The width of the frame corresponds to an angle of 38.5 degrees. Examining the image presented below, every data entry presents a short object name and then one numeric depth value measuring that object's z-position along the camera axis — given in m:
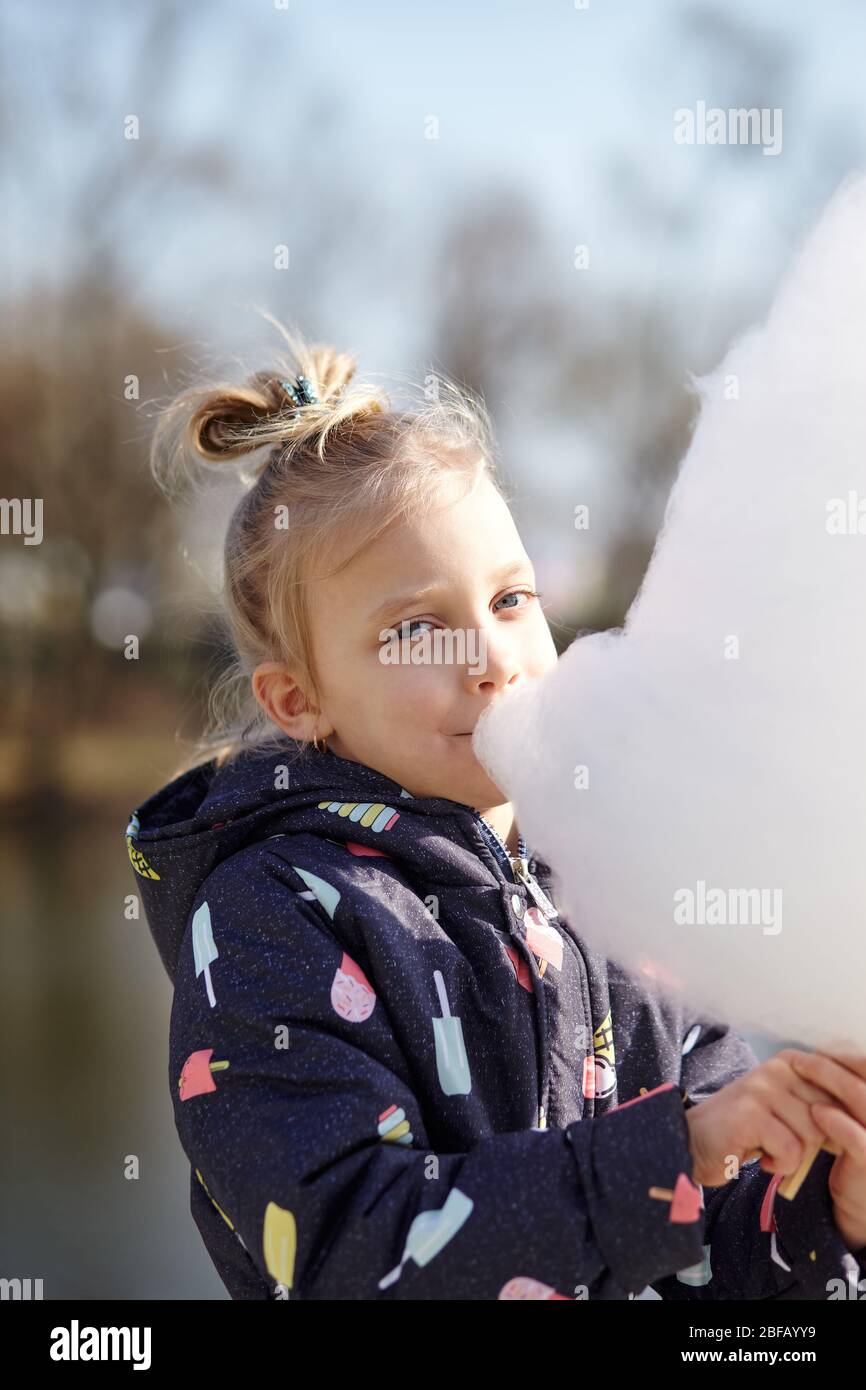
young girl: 0.65
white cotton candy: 0.69
